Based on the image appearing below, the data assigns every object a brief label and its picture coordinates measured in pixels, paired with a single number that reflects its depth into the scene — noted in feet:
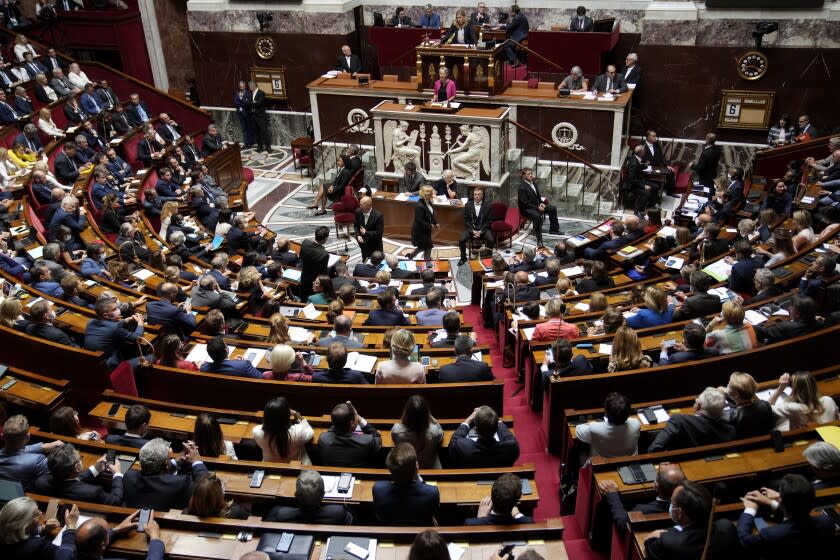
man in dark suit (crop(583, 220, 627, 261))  32.14
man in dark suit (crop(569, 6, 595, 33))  48.03
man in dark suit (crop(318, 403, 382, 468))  16.88
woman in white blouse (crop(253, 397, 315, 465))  16.66
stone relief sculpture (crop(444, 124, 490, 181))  41.65
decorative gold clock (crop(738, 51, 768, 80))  44.65
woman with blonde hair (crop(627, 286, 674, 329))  23.09
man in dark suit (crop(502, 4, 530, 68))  50.16
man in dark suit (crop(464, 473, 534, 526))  14.07
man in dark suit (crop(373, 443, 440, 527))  14.76
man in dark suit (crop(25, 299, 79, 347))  21.77
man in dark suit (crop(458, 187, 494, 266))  37.60
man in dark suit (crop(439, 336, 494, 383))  19.80
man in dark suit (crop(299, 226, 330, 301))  29.99
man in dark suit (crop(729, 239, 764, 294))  25.43
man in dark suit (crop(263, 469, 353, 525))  14.48
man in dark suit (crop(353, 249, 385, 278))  30.73
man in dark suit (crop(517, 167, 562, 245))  39.32
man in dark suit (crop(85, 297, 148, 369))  21.83
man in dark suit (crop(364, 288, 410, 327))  24.30
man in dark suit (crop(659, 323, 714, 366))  19.66
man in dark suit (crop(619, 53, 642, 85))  46.15
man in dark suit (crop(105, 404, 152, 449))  17.12
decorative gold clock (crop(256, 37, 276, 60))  55.01
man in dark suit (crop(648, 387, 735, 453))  16.75
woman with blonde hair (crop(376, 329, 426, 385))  19.76
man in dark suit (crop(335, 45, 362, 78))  51.96
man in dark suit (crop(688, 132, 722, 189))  43.11
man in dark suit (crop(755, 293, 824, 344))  20.24
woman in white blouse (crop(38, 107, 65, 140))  43.21
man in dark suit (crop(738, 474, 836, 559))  12.92
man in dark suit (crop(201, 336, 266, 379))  20.01
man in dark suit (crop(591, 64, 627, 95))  45.32
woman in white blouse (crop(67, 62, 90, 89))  49.96
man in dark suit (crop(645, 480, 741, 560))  12.99
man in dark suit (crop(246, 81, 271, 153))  54.54
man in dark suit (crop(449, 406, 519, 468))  16.87
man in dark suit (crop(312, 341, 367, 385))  19.53
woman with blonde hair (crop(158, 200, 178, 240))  35.27
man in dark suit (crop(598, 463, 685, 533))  14.46
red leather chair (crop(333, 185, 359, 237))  40.26
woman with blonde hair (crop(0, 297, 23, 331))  22.35
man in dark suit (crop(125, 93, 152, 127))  48.98
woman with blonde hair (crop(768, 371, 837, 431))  16.84
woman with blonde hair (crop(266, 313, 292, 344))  22.04
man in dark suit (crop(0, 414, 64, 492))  16.24
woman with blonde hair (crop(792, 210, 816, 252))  27.07
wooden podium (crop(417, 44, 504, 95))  45.11
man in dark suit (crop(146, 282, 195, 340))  23.49
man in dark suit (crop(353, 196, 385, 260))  35.42
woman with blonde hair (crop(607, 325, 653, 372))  19.56
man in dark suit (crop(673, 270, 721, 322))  23.27
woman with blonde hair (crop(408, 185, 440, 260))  36.81
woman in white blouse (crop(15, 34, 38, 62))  50.49
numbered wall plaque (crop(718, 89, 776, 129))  45.21
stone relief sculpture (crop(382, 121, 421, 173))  43.11
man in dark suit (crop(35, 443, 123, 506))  15.48
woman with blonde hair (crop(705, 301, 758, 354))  20.49
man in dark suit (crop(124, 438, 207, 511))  15.49
